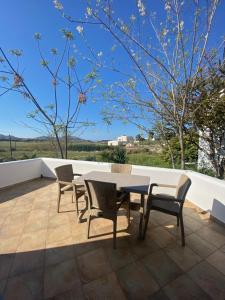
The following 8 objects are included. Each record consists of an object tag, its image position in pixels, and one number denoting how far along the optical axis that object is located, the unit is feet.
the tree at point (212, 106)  13.67
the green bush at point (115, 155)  18.79
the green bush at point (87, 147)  20.25
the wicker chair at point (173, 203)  6.92
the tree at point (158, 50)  9.91
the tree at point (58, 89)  17.17
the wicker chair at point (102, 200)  6.57
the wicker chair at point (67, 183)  9.16
